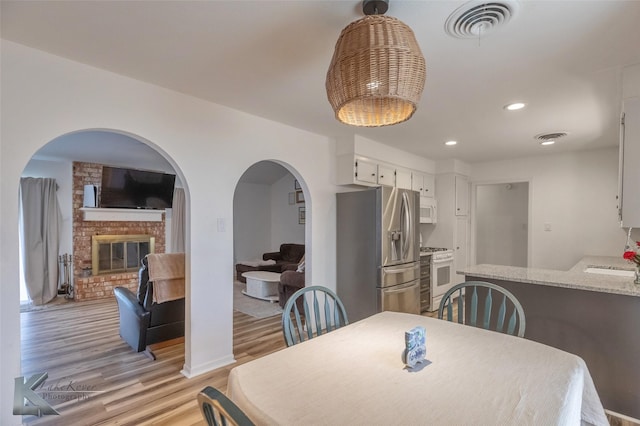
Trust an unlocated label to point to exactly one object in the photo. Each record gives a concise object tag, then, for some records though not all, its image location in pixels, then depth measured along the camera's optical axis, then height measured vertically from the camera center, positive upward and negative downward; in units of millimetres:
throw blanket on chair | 3020 -605
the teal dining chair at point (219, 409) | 699 -448
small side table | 5141 -1217
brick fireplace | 5227 -583
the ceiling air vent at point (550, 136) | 3655 +892
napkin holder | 1257 -536
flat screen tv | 5379 +406
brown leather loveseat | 6422 -1025
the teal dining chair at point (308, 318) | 1646 -588
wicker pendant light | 1162 +548
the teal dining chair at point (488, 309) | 1685 -598
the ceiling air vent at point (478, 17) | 1479 +947
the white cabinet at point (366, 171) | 3830 +503
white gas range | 4449 -940
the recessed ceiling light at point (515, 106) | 2731 +921
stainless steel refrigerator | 3572 -458
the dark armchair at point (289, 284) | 4352 -989
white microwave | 5096 +41
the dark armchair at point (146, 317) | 3074 -1046
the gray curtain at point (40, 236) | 4961 -391
